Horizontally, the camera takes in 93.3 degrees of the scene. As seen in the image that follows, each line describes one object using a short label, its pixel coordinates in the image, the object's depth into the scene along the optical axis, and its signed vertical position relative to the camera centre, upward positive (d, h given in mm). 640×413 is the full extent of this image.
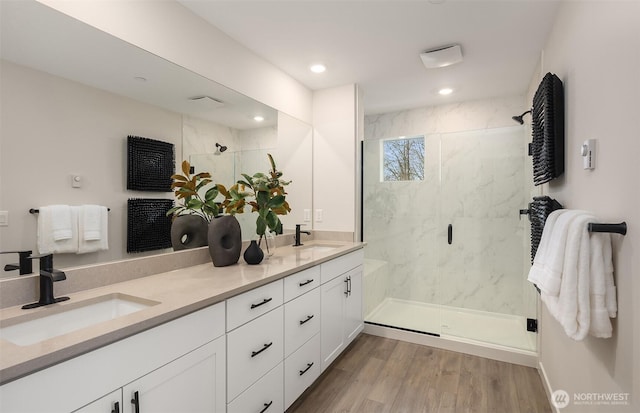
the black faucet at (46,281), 1108 -288
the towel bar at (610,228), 930 -67
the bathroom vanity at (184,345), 808 -495
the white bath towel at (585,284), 998 -261
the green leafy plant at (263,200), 2024 +36
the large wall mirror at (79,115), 1146 +425
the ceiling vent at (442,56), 2254 +1155
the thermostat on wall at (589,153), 1180 +213
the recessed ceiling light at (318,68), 2561 +1190
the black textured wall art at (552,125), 1598 +436
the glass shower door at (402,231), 3205 -286
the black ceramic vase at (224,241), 1800 -215
